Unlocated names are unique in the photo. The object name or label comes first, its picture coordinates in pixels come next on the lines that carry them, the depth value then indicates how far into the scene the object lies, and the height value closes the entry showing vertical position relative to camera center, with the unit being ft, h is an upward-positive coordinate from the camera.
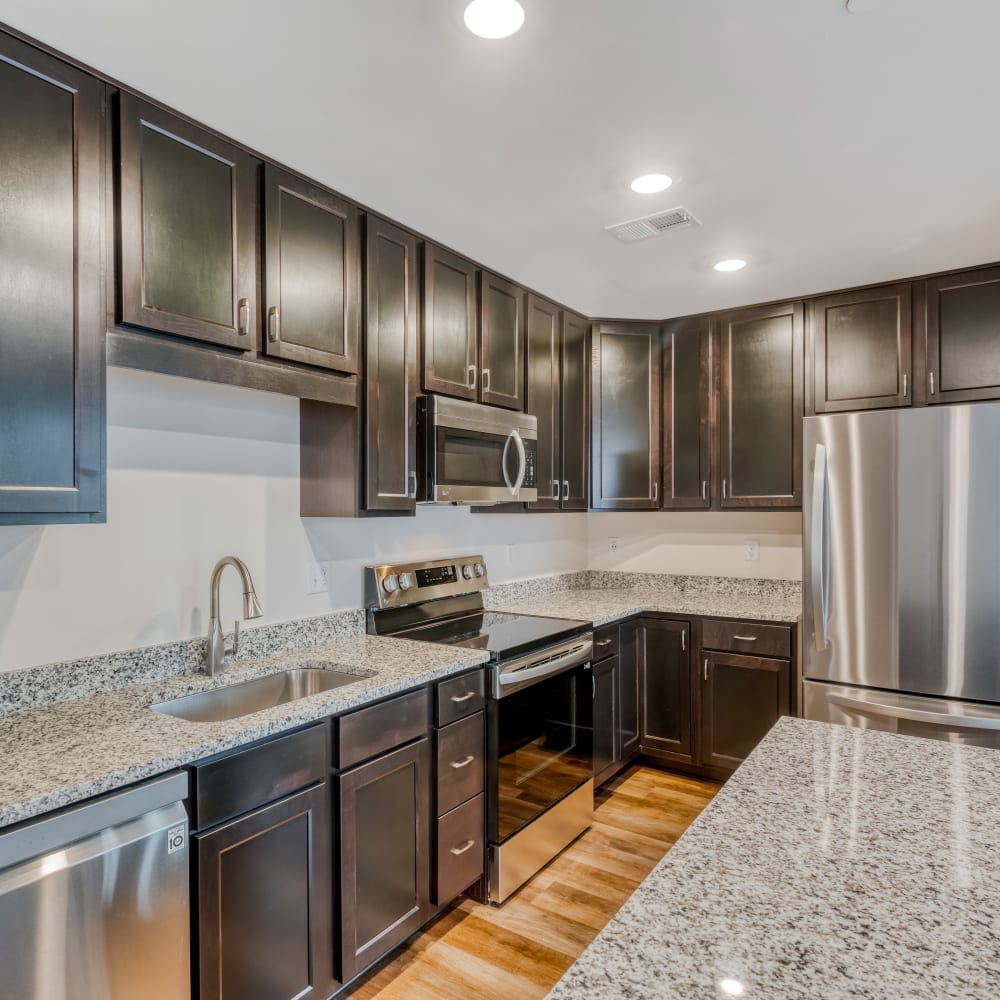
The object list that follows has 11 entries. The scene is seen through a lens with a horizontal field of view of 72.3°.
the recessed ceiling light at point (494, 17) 4.51 +3.31
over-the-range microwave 8.30 +0.74
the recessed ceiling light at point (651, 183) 6.87 +3.31
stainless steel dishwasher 3.93 -2.40
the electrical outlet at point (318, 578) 8.13 -0.81
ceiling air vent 7.71 +3.30
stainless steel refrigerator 8.39 -0.84
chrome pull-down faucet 6.67 -0.99
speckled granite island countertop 2.33 -1.61
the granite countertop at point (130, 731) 4.20 -1.63
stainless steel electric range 7.82 -2.42
